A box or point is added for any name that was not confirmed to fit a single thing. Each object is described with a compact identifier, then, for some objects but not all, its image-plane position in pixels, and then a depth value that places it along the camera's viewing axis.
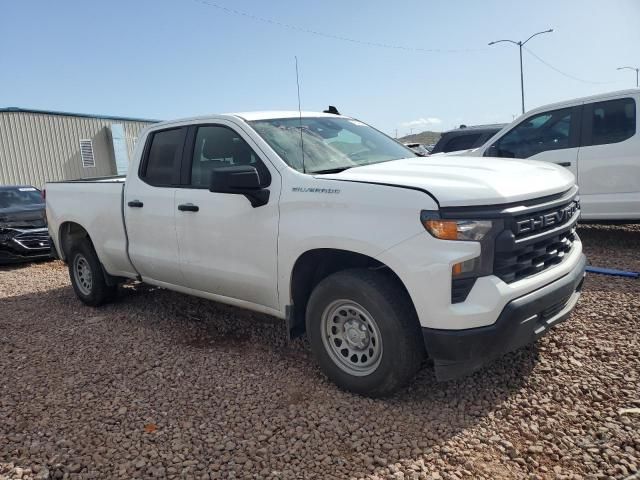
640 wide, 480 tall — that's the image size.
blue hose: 5.30
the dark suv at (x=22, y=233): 9.39
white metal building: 19.78
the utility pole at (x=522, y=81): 35.67
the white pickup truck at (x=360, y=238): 2.85
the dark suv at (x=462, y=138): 10.12
